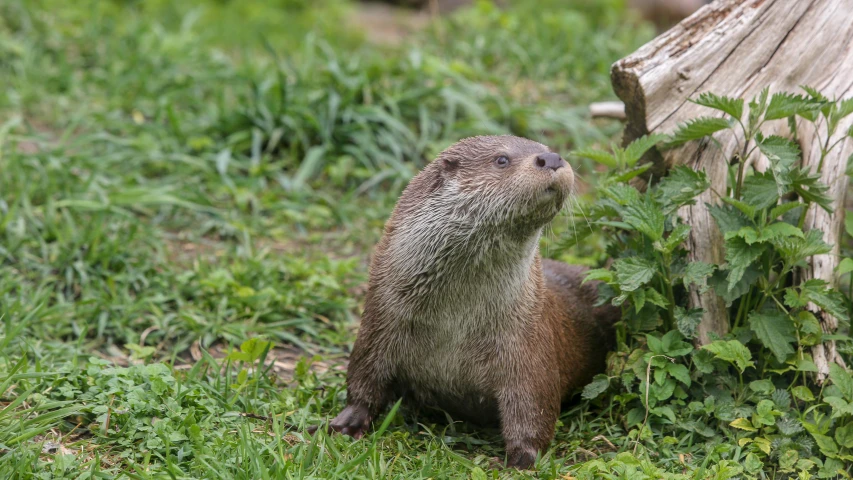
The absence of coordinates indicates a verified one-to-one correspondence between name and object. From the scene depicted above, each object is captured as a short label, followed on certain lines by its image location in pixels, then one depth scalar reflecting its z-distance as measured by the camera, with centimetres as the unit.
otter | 695
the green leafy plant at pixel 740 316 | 723
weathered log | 790
